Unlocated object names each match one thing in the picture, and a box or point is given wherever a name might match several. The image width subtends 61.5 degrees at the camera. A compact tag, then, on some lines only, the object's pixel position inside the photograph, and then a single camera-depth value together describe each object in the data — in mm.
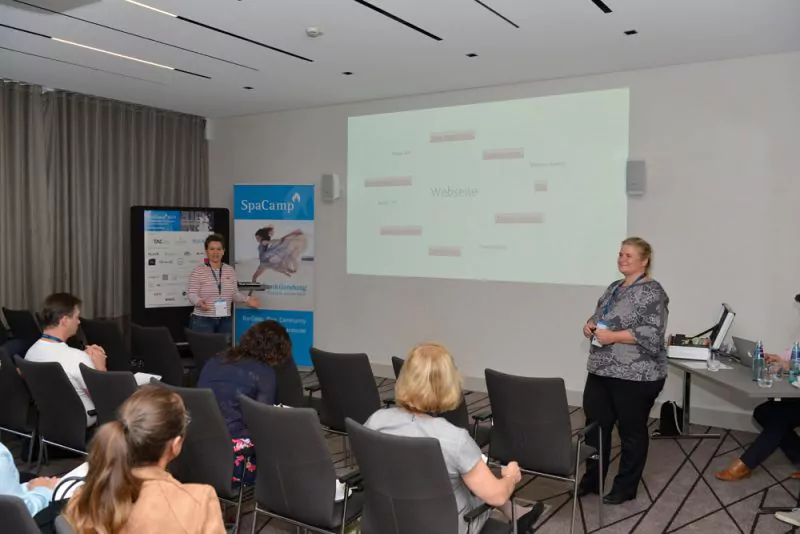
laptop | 4584
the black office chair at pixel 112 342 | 5219
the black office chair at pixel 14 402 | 3934
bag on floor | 5281
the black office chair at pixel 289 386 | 4207
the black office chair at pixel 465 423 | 3621
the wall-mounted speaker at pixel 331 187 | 7484
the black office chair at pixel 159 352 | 4941
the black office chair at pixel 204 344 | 4730
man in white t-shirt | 3857
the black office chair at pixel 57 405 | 3562
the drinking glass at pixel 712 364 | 4494
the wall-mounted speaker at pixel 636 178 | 5715
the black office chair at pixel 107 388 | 3295
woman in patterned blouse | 3676
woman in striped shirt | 6484
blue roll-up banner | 7730
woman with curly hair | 3307
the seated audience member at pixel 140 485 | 1734
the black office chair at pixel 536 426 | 3203
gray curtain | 6848
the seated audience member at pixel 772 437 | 4160
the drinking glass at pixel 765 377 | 3994
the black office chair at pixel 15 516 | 1691
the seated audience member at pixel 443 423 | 2371
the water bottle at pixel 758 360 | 4145
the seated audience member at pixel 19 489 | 2293
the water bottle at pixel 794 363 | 4074
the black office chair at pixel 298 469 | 2617
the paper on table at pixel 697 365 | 4609
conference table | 3781
